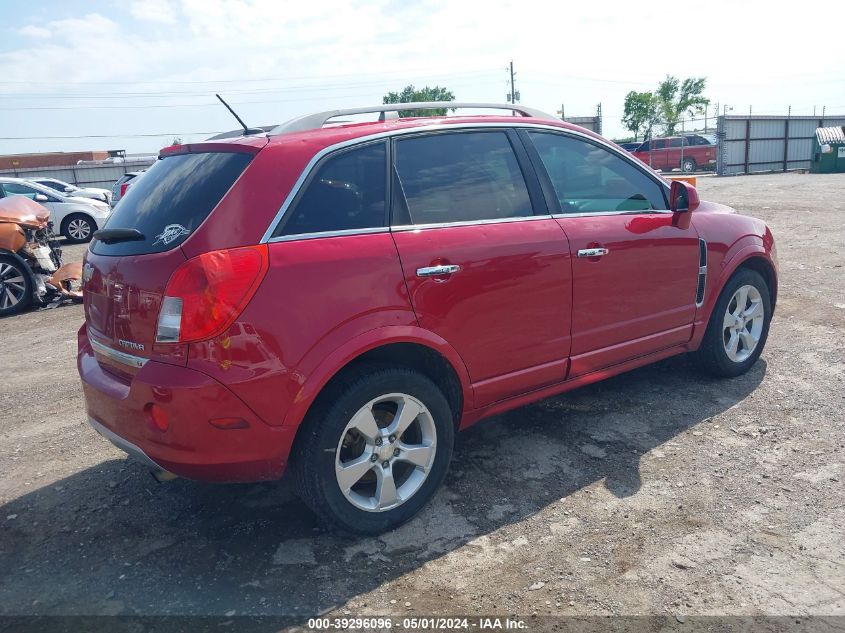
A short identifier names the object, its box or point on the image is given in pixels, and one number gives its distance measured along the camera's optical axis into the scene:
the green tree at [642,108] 68.12
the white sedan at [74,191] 18.59
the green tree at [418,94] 69.59
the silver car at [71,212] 16.00
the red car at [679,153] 33.44
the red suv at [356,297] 2.80
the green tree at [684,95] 71.38
